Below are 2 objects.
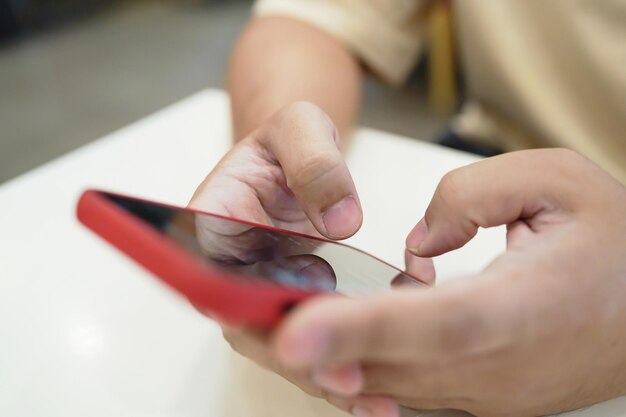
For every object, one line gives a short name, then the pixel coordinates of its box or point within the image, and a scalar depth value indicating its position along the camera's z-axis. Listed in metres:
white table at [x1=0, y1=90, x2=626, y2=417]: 0.30
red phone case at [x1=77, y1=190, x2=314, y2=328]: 0.15
